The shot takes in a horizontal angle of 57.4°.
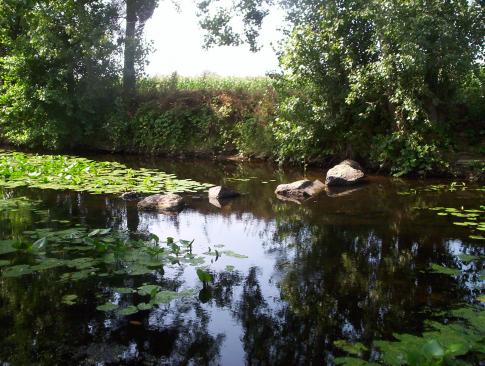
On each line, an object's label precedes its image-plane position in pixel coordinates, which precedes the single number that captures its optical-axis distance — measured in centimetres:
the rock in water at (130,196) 882
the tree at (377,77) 1110
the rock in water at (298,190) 992
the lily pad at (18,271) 445
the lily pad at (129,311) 371
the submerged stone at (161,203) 810
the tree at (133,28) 1866
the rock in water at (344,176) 1126
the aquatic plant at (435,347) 264
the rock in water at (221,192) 944
